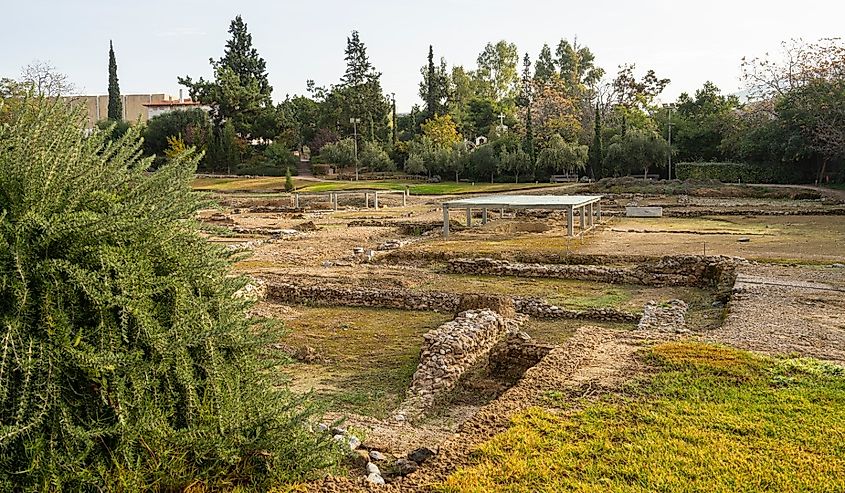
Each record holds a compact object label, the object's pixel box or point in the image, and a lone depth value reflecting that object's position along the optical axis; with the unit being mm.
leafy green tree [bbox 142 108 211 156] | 74562
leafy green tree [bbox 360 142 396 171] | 71812
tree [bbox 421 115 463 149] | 71438
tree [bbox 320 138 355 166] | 71938
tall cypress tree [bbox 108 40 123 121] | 73250
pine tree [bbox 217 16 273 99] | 84250
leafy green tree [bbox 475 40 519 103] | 100750
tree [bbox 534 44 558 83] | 103250
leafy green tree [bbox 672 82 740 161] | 60000
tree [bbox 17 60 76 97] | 68438
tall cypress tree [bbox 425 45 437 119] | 81312
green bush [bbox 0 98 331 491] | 3711
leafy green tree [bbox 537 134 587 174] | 60250
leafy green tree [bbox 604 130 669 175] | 57844
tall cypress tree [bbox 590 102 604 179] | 59812
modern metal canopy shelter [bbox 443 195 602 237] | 25484
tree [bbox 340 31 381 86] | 86562
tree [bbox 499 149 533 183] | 61812
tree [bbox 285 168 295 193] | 54219
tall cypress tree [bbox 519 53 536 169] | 63594
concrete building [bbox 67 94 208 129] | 97188
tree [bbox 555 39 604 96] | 96938
